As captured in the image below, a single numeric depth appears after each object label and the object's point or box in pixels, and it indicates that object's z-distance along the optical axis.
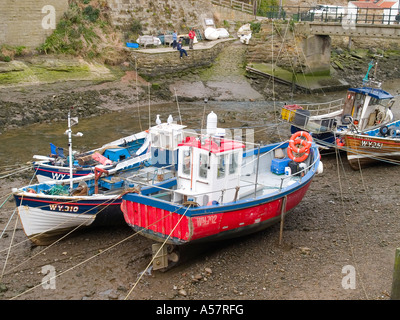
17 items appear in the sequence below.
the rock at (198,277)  11.86
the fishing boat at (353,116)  21.47
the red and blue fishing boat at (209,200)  12.01
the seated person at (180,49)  33.72
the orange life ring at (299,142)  15.68
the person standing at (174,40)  34.77
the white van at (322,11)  34.68
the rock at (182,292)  11.31
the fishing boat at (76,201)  13.45
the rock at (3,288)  11.55
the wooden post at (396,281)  9.46
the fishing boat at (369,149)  19.59
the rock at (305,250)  13.02
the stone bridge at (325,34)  30.84
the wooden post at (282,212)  13.55
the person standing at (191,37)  35.09
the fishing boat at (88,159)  16.56
